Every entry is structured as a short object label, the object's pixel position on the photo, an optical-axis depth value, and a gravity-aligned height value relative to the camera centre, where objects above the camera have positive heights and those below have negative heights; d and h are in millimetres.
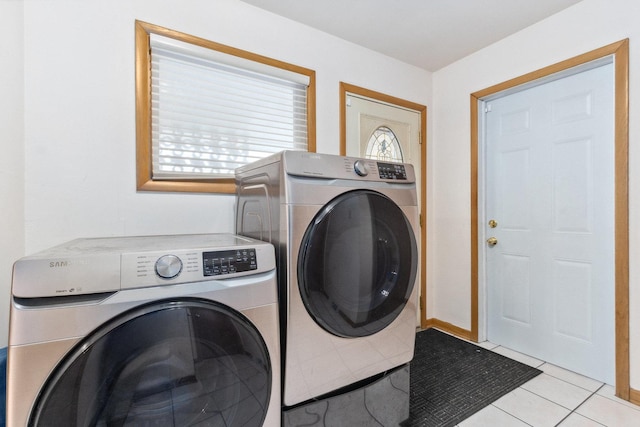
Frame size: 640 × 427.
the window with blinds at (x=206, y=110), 1646 +646
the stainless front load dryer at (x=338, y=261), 1118 -211
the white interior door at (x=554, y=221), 1919 -86
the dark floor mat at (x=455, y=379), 1635 -1126
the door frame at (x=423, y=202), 2801 +83
